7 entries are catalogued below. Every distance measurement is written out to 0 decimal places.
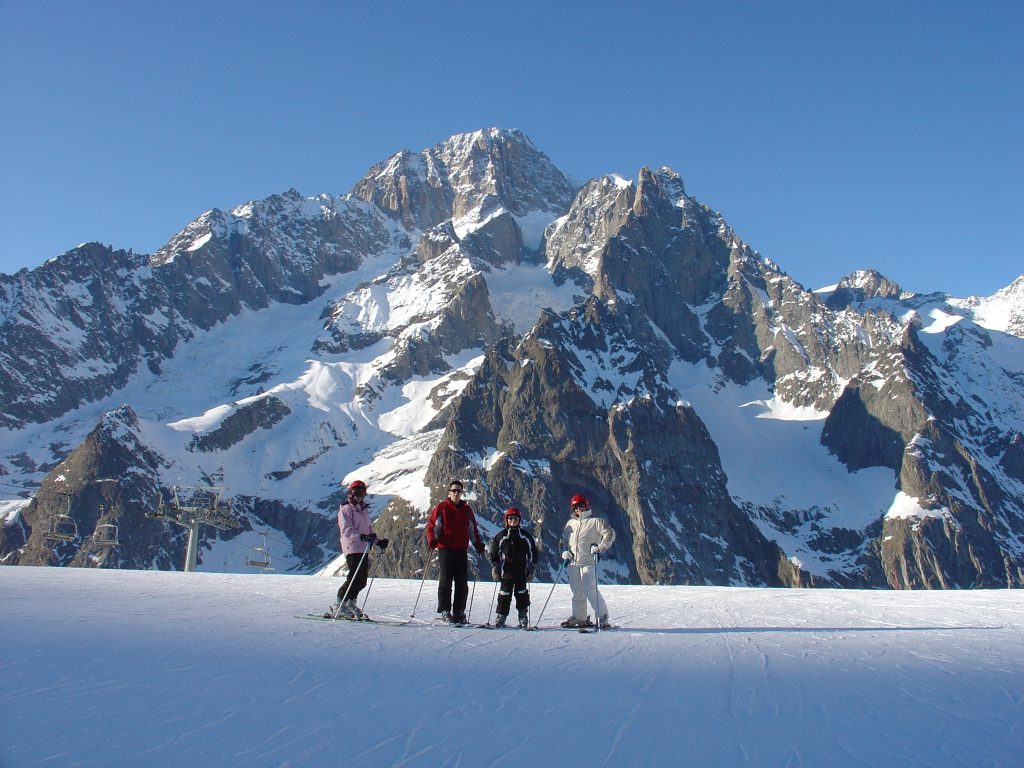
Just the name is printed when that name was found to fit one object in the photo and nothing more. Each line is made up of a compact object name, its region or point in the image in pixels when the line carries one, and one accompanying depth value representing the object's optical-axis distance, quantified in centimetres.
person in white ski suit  1432
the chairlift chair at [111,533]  14206
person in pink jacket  1470
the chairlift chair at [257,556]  18038
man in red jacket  1473
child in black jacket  1472
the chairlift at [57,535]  5754
